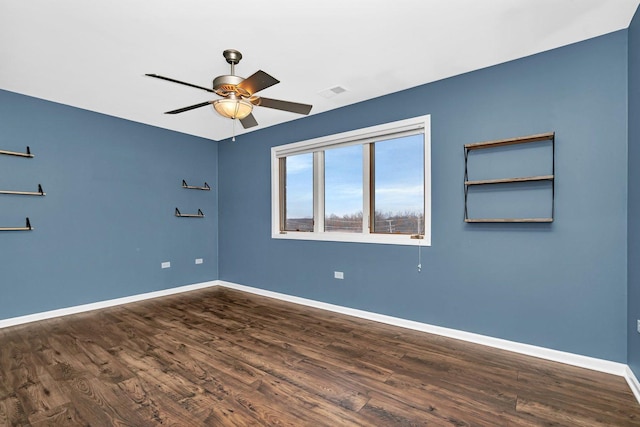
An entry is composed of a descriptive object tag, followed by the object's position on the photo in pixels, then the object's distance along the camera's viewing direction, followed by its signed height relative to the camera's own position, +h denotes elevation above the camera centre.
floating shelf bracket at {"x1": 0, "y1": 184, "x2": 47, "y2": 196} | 3.54 +0.18
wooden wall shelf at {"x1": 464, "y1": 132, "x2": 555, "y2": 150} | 2.70 +0.62
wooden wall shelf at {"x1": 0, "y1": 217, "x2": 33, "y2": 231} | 3.53 -0.23
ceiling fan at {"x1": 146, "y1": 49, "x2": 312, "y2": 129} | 2.28 +0.90
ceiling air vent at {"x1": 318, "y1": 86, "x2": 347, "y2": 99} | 3.54 +1.37
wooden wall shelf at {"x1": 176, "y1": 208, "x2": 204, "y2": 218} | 5.16 -0.11
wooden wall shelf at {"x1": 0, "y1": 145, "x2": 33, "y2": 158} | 3.51 +0.63
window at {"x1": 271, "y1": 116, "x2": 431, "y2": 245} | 3.58 +0.30
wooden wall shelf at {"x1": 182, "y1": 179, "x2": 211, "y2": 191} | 5.25 +0.38
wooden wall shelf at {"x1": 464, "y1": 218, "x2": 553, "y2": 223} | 2.68 -0.11
